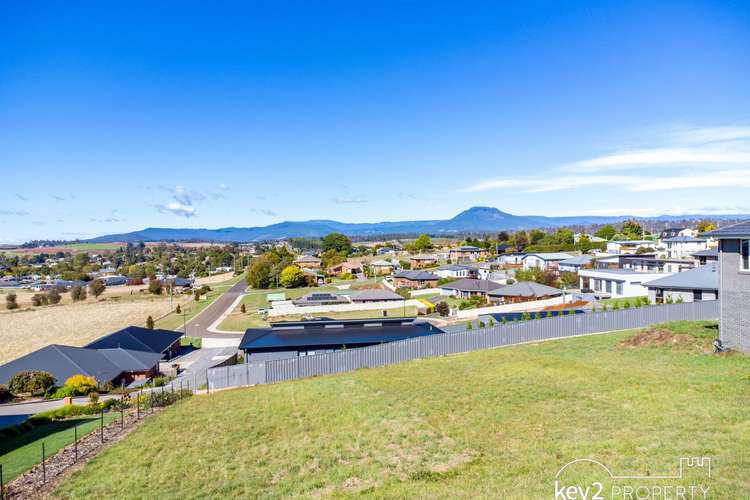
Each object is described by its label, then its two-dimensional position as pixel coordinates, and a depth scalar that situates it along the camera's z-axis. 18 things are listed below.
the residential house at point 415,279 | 87.50
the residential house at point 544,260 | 94.50
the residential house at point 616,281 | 50.63
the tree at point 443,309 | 56.72
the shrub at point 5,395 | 30.00
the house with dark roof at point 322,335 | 32.41
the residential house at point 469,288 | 67.75
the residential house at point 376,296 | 70.74
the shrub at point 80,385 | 31.33
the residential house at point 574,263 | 79.19
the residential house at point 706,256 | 57.78
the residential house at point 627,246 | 104.40
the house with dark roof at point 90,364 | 33.78
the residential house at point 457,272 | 89.32
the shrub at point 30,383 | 31.14
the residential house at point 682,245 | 92.00
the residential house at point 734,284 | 19.86
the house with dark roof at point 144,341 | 41.50
